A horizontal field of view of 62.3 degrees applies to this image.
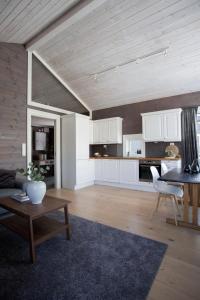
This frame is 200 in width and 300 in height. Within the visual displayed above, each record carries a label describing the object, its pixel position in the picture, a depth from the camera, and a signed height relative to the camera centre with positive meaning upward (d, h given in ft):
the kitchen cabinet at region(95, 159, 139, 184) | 15.88 -2.05
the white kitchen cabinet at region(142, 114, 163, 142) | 15.20 +2.20
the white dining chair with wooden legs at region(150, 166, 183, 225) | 9.12 -2.21
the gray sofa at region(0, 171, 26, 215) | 9.00 -2.23
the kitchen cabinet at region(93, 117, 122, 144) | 18.11 +2.23
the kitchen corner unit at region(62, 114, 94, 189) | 16.20 -0.02
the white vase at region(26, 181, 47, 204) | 6.95 -1.67
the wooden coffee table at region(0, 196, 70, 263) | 5.87 -3.04
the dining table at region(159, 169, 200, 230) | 8.12 -2.62
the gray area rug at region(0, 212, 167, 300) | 4.51 -3.86
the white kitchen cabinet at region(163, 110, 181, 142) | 14.34 +2.13
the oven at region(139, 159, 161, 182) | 14.66 -1.64
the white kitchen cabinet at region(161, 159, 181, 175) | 13.89 -1.10
